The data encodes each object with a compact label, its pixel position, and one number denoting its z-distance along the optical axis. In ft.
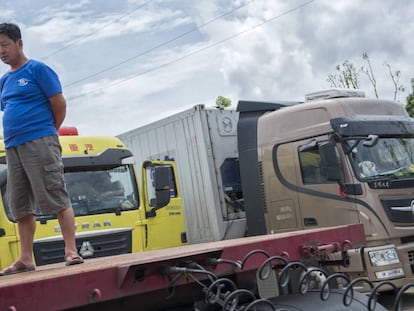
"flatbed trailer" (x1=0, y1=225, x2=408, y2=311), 7.38
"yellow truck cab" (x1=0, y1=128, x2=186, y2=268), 20.88
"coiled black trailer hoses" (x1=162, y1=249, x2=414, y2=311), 8.49
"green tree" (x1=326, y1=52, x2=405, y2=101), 88.69
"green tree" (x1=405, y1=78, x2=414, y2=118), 97.91
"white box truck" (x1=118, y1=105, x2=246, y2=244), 32.09
